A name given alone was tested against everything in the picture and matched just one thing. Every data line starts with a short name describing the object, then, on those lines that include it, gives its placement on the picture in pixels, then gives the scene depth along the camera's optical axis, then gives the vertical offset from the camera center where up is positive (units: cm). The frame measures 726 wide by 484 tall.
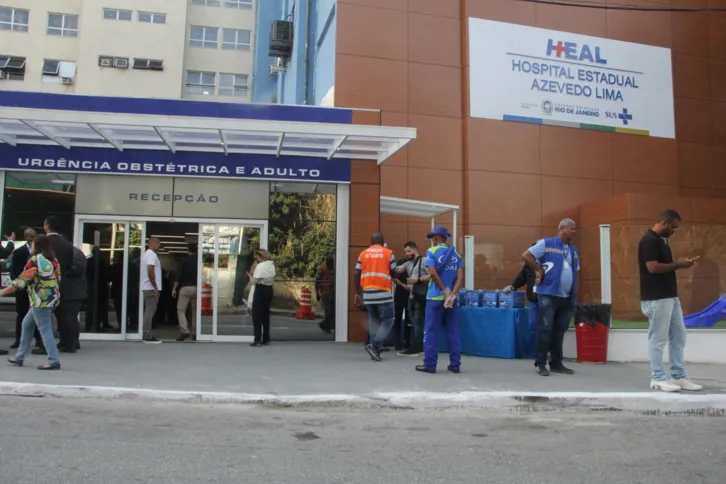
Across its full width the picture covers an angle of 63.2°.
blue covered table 868 -66
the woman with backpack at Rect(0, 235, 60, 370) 708 -12
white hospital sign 1484 +547
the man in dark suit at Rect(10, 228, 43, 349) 878 +21
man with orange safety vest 836 -6
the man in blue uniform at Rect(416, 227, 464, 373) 727 -19
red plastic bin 848 -73
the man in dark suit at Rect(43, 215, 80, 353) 841 -17
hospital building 1014 +256
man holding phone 632 -12
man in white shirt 1000 +6
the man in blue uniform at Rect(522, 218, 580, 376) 736 +0
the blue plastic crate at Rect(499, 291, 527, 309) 871 -16
